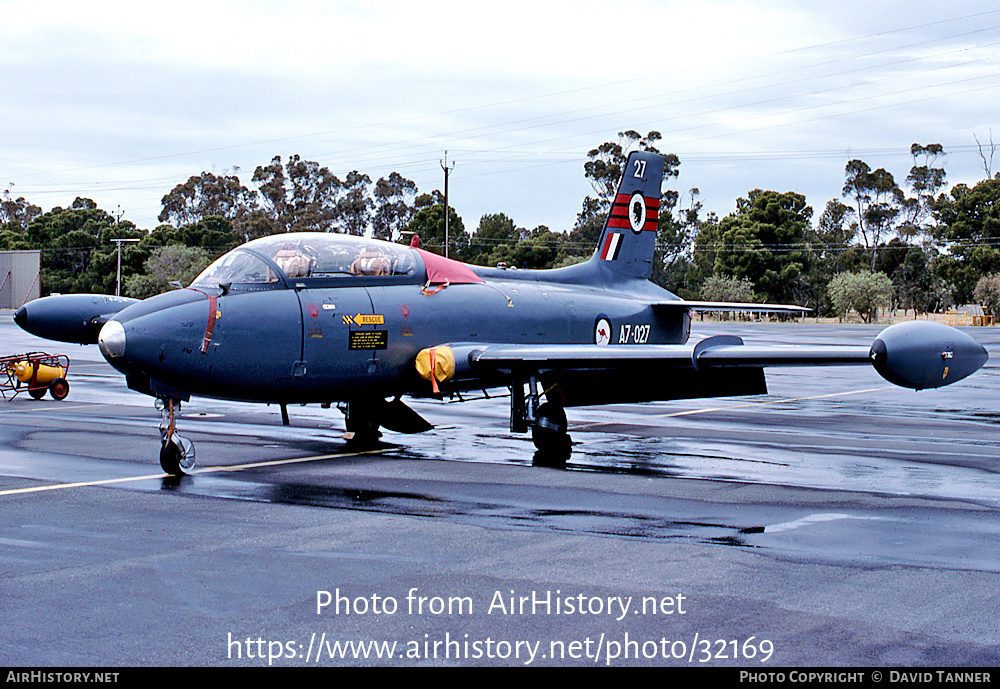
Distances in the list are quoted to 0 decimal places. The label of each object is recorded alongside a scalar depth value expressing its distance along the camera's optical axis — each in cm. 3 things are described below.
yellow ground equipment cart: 2108
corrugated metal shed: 11305
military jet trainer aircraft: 1120
